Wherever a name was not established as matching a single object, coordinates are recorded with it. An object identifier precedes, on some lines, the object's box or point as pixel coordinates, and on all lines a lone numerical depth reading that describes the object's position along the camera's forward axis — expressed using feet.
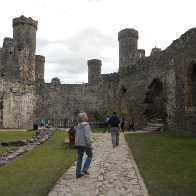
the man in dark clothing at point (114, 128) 33.24
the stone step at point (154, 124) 57.23
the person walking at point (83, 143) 19.26
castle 48.48
